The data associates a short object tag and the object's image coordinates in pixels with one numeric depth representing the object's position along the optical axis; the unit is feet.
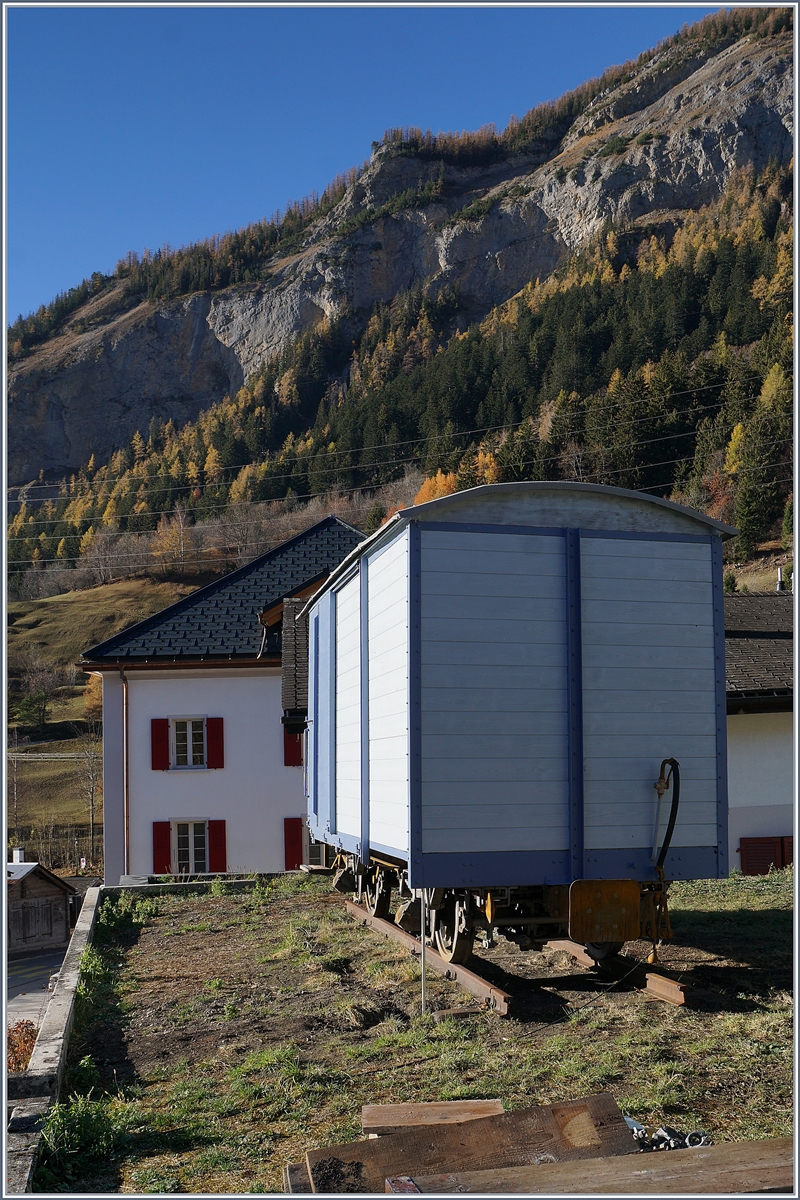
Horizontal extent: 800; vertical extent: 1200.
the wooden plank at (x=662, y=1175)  11.56
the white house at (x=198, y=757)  66.08
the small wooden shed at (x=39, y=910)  98.17
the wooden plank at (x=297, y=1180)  13.15
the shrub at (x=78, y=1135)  15.39
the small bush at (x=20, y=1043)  27.41
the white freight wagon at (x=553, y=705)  23.07
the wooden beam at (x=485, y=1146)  13.20
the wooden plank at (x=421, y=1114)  15.16
